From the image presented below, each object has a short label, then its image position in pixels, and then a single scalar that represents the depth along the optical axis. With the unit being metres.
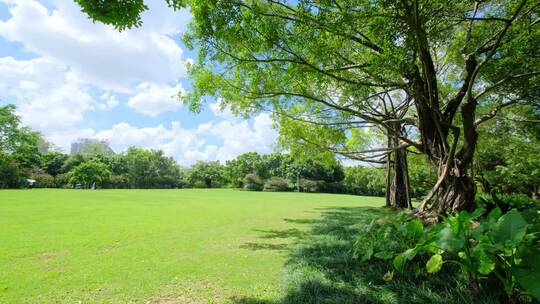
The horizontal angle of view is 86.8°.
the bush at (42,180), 35.11
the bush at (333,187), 45.91
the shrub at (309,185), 44.34
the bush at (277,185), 44.16
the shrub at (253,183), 45.91
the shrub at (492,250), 1.91
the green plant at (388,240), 2.97
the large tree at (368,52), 4.64
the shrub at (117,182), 42.54
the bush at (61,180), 37.88
